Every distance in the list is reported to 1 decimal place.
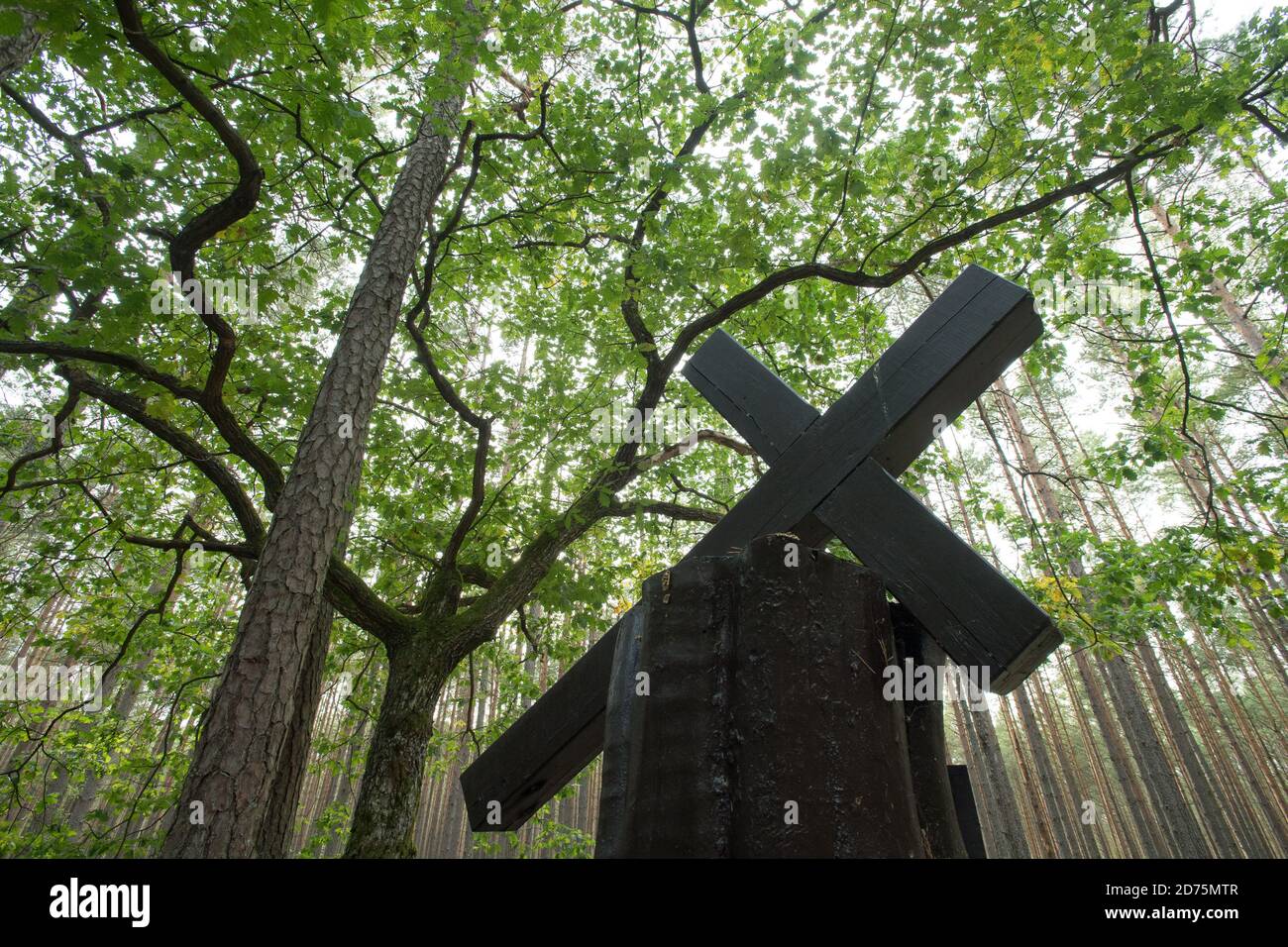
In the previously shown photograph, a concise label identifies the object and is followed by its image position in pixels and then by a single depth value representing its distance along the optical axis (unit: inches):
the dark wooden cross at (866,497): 59.2
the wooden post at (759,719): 44.9
